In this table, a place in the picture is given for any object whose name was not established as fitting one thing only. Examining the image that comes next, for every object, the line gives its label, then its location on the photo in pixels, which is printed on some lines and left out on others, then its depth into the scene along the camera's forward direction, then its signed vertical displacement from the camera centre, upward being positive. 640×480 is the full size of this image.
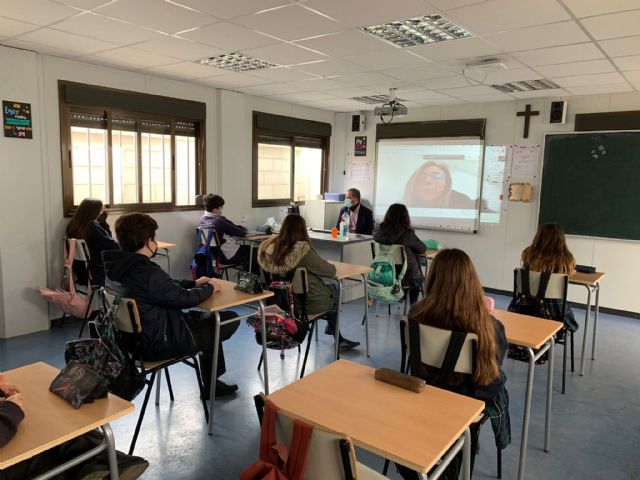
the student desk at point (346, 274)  3.72 -0.74
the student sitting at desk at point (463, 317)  1.91 -0.54
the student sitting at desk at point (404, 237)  4.60 -0.53
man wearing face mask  6.50 -0.45
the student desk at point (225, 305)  2.76 -0.74
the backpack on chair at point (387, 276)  4.52 -0.89
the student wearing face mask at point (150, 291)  2.45 -0.61
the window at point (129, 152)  4.73 +0.25
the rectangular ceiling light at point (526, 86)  5.09 +1.12
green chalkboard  5.42 +0.06
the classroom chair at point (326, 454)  1.25 -0.73
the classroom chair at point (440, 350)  1.88 -0.67
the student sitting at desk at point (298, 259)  3.37 -0.56
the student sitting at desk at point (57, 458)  1.40 -0.92
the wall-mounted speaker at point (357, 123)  7.57 +0.93
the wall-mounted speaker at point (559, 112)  5.72 +0.92
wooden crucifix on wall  6.02 +0.91
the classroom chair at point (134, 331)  2.37 -0.80
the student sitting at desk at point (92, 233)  4.36 -0.55
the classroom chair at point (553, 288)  3.26 -0.70
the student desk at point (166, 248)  4.96 -0.76
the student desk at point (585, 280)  3.59 -0.69
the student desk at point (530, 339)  2.31 -0.74
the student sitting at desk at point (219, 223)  5.32 -0.51
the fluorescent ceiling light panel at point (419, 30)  3.27 +1.11
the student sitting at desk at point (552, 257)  3.41 -0.50
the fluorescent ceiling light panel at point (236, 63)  4.41 +1.11
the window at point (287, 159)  6.69 +0.32
